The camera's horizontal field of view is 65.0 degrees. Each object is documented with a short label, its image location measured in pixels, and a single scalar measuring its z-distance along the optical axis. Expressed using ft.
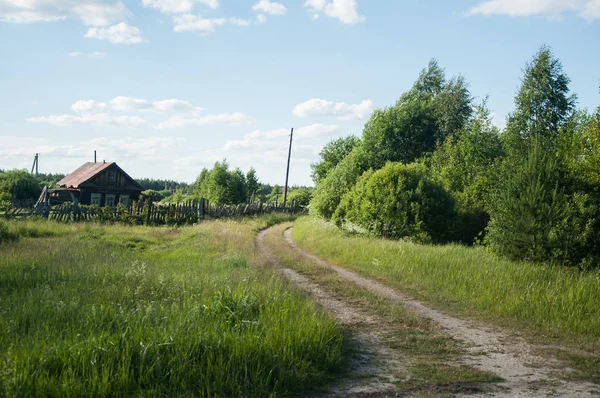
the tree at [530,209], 40.42
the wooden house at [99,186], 153.17
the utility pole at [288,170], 161.27
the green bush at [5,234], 60.02
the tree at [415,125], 115.34
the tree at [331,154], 148.87
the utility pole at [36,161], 239.83
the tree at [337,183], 100.48
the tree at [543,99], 112.16
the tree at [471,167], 83.82
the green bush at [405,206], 69.67
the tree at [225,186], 194.18
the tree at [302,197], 198.47
